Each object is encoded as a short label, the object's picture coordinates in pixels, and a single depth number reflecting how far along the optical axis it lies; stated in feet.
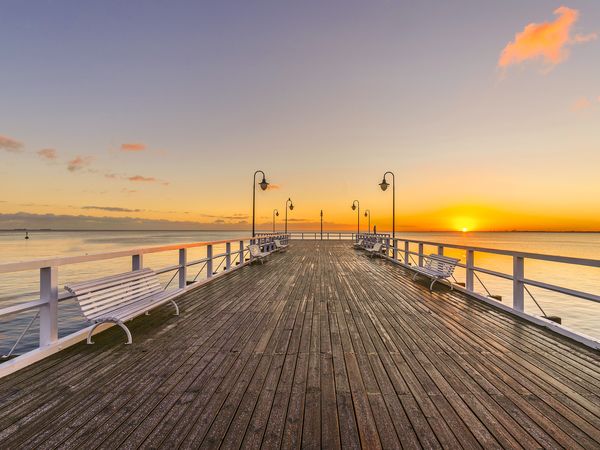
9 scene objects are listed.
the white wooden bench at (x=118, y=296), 10.97
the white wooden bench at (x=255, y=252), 39.32
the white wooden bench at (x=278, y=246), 63.55
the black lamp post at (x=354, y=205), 105.70
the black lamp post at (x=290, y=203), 103.92
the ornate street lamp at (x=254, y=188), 51.85
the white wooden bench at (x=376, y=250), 50.54
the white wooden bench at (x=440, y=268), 22.35
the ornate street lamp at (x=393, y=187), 56.34
